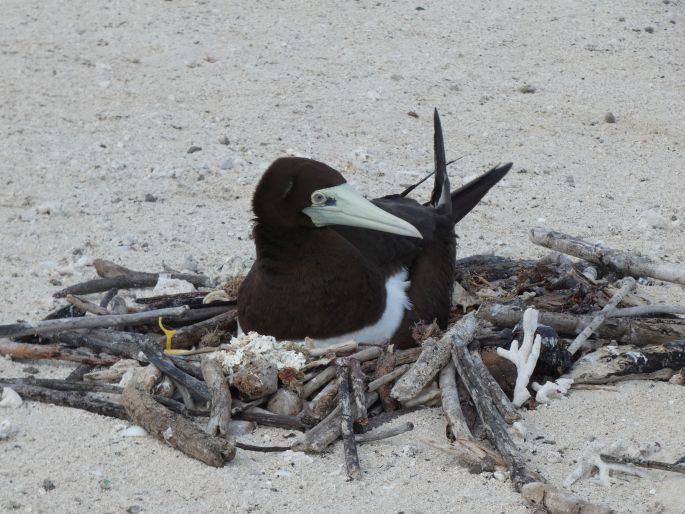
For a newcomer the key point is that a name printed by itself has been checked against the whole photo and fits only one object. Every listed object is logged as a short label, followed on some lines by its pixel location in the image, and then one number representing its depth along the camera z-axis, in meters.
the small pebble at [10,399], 9.79
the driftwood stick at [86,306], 11.87
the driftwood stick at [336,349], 10.17
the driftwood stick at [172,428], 8.79
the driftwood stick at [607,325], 10.84
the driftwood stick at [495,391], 9.37
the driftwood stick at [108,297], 12.18
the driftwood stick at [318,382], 9.84
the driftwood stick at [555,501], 7.90
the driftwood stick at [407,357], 10.11
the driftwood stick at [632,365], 10.21
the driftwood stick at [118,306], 11.91
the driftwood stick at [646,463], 8.28
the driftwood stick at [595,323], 10.62
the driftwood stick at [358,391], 9.34
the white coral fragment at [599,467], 8.55
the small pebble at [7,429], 9.25
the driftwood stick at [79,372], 10.39
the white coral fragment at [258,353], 10.01
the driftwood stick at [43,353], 10.78
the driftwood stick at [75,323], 10.78
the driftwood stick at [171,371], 9.86
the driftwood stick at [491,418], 8.40
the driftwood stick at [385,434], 9.25
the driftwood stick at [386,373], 9.81
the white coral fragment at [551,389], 9.87
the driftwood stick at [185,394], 9.86
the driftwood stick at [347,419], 8.71
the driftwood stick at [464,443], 8.72
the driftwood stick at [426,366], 9.61
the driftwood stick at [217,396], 9.27
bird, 10.27
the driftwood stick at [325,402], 9.63
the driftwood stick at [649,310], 11.34
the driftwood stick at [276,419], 9.55
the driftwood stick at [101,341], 10.77
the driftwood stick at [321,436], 9.09
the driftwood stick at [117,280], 12.52
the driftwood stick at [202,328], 11.36
